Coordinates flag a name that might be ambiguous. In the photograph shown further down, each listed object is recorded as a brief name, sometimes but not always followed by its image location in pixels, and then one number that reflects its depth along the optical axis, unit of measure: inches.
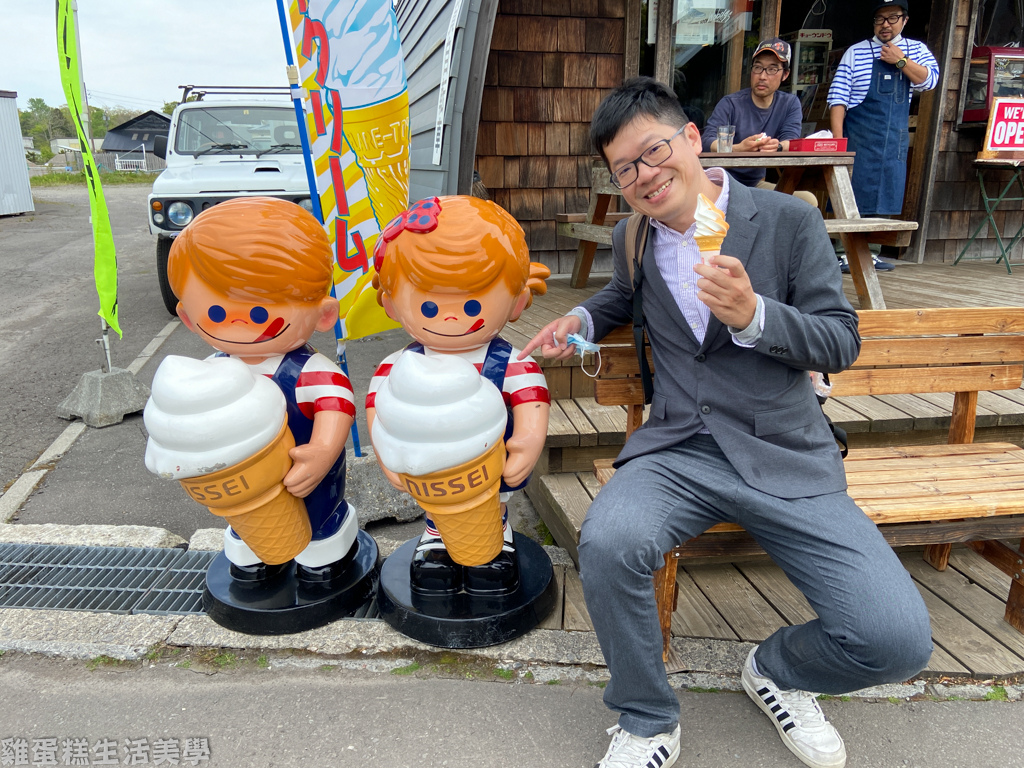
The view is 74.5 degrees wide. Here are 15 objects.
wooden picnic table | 141.9
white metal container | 606.5
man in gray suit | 64.2
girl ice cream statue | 68.7
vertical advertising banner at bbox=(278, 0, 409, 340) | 101.7
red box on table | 149.5
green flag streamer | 140.9
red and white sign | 215.2
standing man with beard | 183.5
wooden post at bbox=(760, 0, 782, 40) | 207.2
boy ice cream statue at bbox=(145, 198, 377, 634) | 69.7
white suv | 240.1
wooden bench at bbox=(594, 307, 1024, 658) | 77.4
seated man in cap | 160.9
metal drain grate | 96.0
